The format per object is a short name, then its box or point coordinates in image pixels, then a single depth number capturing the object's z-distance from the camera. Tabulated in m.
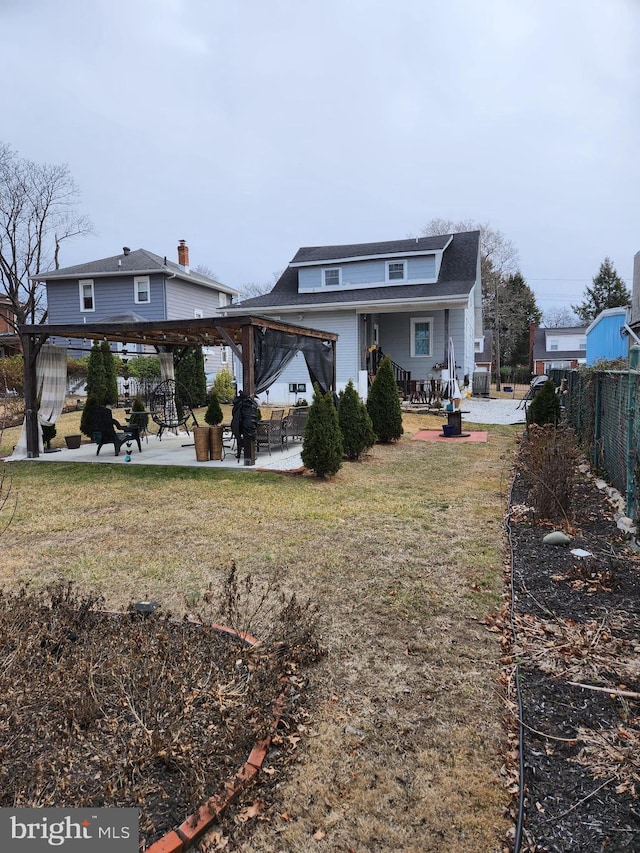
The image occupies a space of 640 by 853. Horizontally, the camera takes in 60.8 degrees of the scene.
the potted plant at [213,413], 14.17
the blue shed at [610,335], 12.56
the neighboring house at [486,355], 44.17
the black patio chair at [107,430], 11.05
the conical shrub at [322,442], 8.65
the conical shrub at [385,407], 12.63
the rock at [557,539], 5.23
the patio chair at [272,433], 10.63
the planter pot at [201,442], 10.24
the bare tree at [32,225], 27.05
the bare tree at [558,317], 61.84
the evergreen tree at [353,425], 10.56
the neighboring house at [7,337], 28.63
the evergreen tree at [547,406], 11.33
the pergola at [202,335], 9.36
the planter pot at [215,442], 10.24
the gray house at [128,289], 24.42
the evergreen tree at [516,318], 44.25
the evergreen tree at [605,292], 46.79
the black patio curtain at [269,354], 9.56
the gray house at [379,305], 19.89
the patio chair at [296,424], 11.68
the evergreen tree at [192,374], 15.11
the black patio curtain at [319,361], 12.13
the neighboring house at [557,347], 42.56
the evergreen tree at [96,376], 19.23
